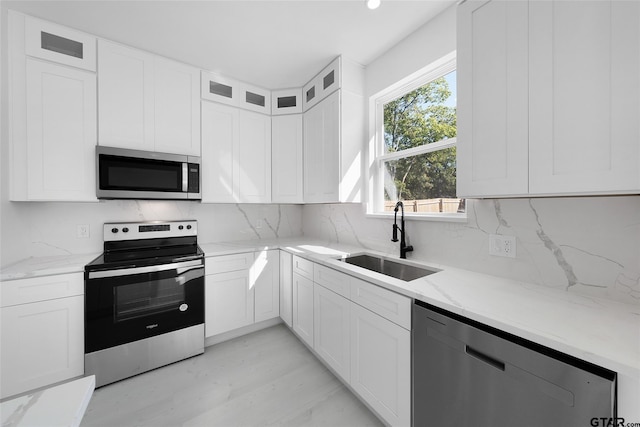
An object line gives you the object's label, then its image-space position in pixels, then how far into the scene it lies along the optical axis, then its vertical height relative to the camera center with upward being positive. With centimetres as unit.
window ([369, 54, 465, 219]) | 185 +53
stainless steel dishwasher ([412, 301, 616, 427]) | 79 -64
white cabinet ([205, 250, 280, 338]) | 232 -79
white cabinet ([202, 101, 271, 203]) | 252 +61
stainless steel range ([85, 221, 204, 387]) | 182 -76
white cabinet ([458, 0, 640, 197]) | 85 +46
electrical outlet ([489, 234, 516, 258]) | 144 -21
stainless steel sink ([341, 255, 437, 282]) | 181 -45
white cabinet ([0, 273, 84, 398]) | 158 -82
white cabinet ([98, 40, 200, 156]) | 204 +98
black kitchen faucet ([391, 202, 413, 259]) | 197 -21
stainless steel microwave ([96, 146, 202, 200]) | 202 +32
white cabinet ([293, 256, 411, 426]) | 134 -82
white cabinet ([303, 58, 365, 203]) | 231 +76
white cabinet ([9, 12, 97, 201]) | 176 +64
